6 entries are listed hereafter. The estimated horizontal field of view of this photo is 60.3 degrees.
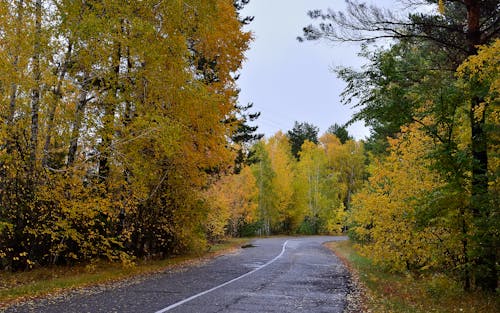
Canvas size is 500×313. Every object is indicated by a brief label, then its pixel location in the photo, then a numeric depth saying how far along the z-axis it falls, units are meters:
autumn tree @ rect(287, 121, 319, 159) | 81.69
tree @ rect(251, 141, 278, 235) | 53.00
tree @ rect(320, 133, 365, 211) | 66.06
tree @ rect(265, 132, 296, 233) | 53.71
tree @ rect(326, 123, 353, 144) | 79.19
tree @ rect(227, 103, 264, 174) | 27.27
